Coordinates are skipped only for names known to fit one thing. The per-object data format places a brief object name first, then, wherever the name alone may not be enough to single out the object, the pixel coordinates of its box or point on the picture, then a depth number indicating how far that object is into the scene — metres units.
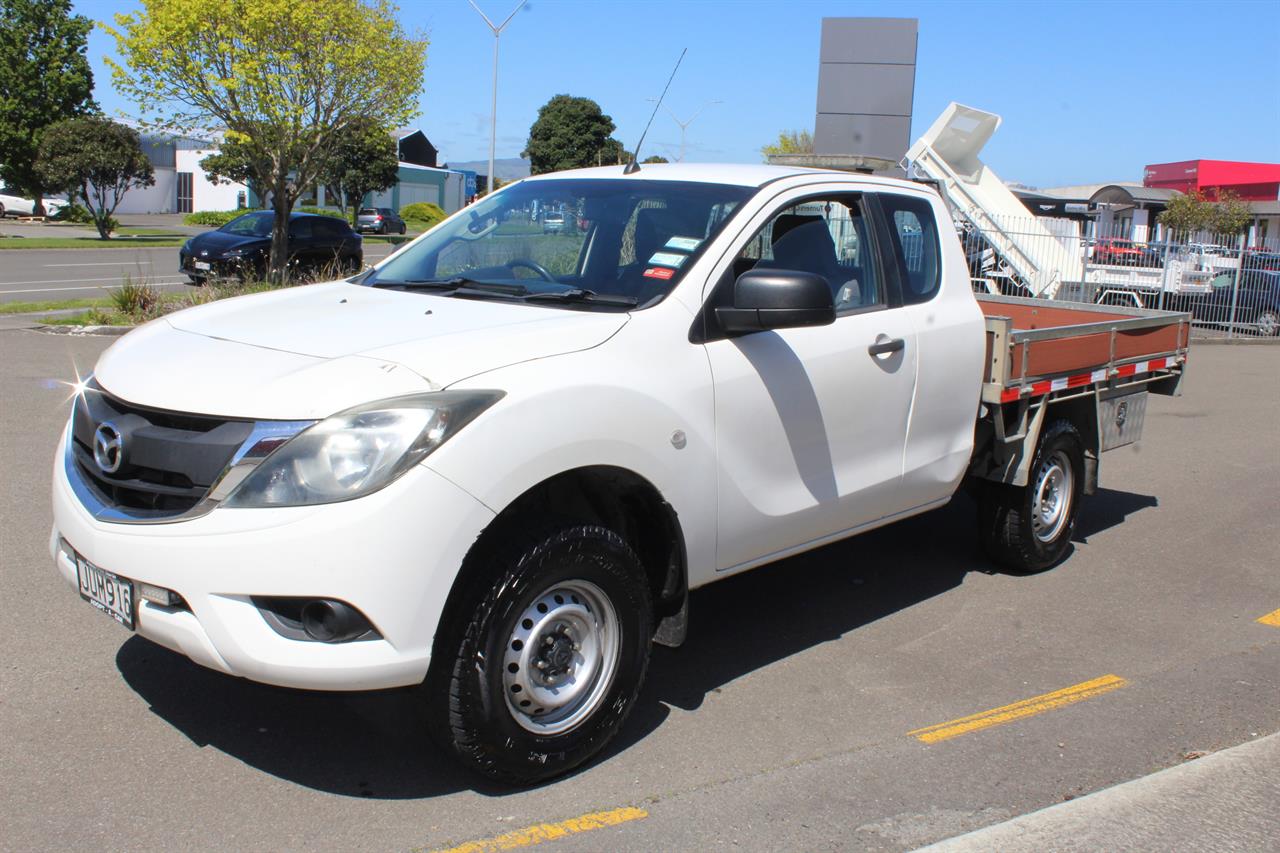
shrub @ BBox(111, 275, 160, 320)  14.75
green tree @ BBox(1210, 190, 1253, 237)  41.00
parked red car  21.28
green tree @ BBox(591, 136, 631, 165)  59.83
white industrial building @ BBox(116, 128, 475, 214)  68.38
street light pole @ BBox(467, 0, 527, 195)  32.73
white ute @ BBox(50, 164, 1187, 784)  3.22
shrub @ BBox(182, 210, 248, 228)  53.72
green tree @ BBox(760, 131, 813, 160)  56.62
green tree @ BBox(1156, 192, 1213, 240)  41.03
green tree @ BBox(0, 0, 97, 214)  49.56
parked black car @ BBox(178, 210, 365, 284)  20.91
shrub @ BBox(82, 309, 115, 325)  14.45
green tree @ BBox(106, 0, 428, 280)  17.70
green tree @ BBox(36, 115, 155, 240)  36.78
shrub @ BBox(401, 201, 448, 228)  67.31
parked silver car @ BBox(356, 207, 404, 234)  54.06
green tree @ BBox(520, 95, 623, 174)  74.75
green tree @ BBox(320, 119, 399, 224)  52.33
